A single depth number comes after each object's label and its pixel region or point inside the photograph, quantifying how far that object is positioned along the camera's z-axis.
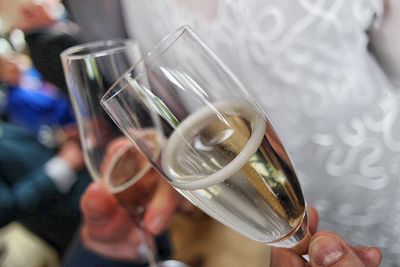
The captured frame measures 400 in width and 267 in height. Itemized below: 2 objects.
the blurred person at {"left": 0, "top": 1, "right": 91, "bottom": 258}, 0.63
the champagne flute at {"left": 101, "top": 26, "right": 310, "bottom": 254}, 0.31
